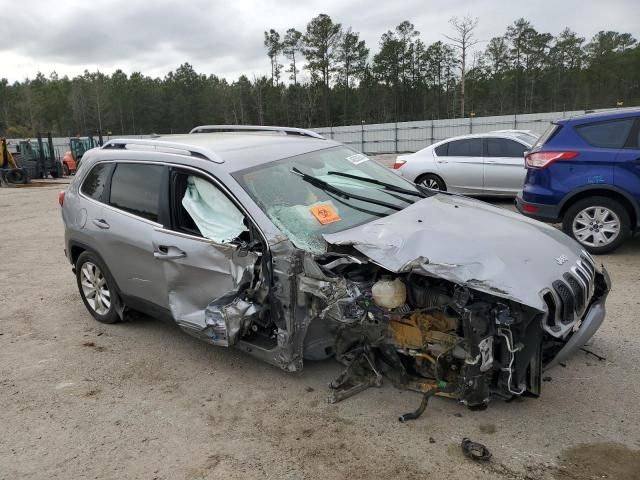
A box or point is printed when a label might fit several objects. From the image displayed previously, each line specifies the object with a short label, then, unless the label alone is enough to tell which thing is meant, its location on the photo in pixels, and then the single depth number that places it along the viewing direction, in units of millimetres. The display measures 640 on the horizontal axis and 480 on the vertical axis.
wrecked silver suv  2898
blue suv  6117
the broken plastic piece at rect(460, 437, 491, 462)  2721
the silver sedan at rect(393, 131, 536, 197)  9867
